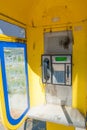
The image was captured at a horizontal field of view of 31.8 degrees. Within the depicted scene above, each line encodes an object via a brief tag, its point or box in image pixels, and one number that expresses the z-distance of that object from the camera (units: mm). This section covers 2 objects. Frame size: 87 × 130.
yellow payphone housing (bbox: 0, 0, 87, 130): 1607
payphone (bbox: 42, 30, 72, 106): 1693
